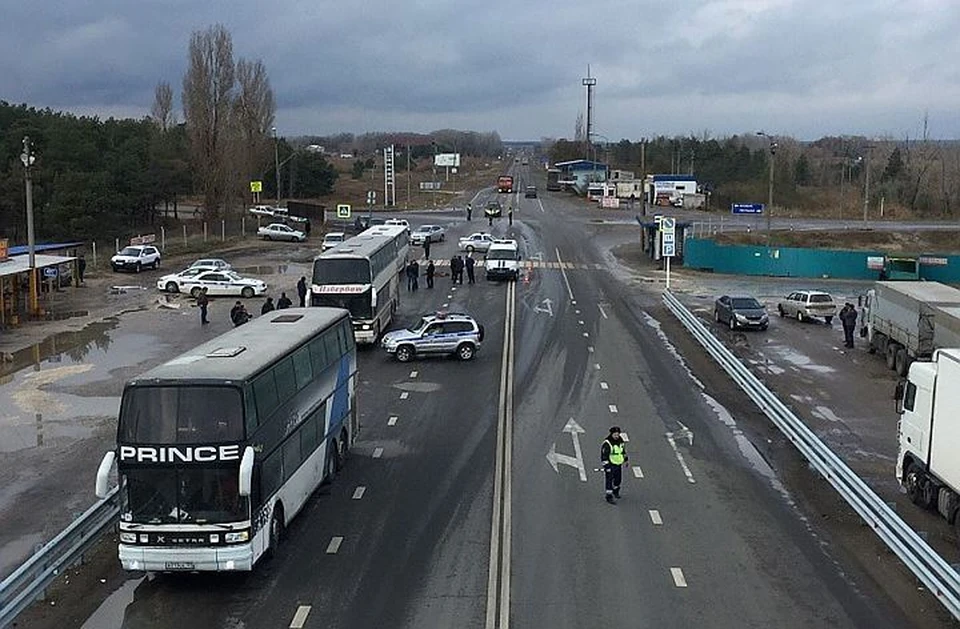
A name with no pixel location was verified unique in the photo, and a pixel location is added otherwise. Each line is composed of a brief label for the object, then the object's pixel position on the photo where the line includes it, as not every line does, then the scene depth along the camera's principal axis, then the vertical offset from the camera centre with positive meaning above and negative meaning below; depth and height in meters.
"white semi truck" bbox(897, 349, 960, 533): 16.52 -4.40
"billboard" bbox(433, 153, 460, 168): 191.16 +1.21
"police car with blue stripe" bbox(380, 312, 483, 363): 33.00 -5.49
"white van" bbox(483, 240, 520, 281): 54.44 -5.02
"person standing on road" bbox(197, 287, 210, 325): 40.84 -5.52
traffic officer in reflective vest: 18.38 -5.13
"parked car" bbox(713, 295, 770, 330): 39.84 -5.51
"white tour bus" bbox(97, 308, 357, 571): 13.78 -4.02
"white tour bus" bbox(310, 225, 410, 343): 33.88 -3.86
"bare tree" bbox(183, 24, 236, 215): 80.06 +3.38
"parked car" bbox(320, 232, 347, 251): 68.49 -4.90
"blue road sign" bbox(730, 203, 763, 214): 71.94 -2.71
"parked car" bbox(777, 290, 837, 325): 42.66 -5.54
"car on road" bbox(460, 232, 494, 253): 68.19 -4.97
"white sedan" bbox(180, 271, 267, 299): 49.50 -5.70
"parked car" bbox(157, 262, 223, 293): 50.12 -5.63
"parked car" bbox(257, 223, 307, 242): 79.25 -5.15
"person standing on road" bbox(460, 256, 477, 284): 52.99 -5.12
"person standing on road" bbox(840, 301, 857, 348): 36.69 -5.31
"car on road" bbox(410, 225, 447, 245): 71.44 -4.69
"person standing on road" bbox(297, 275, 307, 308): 42.47 -5.09
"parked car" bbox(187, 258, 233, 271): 53.28 -5.14
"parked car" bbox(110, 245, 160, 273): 58.94 -5.35
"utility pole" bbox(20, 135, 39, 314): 39.47 -2.88
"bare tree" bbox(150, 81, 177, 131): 111.94 +6.16
